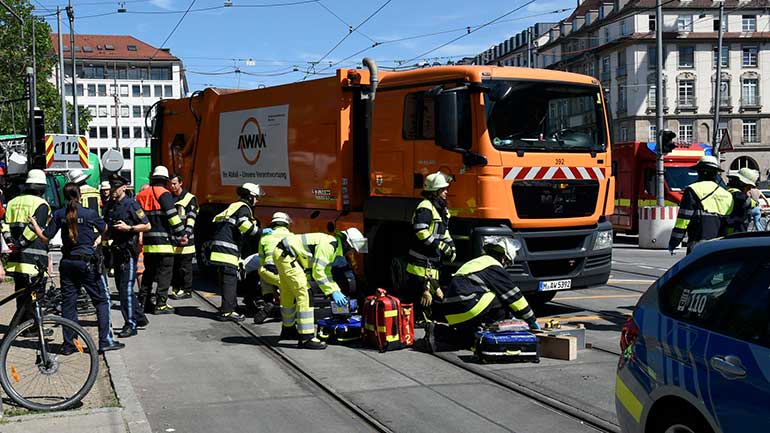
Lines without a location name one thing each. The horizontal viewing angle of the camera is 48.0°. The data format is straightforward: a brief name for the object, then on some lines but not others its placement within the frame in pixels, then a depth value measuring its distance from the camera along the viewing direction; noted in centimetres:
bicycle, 651
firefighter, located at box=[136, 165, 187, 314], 1117
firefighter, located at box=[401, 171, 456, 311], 966
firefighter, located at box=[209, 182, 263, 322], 1112
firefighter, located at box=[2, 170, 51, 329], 926
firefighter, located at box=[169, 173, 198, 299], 1244
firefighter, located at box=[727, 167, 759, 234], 997
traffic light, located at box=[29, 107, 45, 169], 1681
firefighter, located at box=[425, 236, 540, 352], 866
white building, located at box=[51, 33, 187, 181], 11525
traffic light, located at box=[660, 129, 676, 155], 2309
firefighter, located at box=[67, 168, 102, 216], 1505
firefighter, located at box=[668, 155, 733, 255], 982
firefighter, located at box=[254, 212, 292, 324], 998
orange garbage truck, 998
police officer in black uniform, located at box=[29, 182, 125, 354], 847
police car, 390
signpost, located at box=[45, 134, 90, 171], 1636
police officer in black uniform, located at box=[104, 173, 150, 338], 949
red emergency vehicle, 2597
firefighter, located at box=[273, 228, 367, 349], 912
